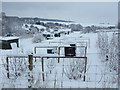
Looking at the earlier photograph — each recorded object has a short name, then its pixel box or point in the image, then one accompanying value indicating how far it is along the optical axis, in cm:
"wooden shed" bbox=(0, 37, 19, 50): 1070
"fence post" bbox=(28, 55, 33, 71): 299
